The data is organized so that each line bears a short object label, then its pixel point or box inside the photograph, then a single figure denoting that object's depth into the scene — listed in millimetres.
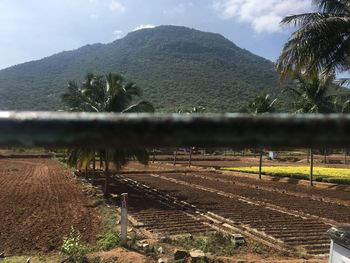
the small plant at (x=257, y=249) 10849
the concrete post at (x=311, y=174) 25806
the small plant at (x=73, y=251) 9656
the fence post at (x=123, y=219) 11211
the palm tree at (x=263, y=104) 31344
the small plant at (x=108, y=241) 11293
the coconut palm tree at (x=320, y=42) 14914
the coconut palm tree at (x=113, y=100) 21734
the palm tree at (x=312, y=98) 26691
